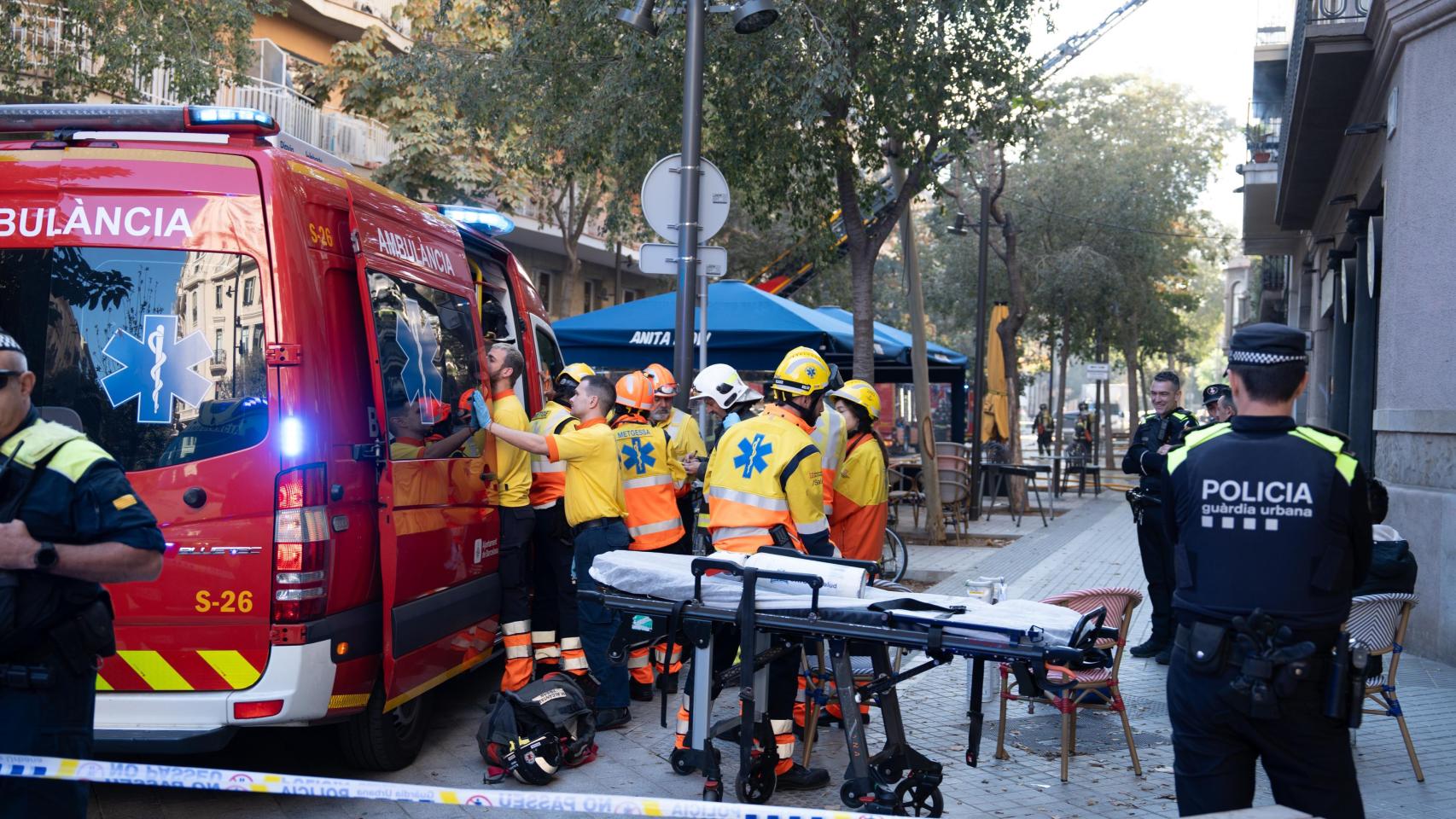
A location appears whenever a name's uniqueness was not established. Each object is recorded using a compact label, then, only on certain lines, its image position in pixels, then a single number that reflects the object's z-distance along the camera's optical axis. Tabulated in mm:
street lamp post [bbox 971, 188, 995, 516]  19078
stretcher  4219
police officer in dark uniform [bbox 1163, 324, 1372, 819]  3527
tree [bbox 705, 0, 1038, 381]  11164
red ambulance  4801
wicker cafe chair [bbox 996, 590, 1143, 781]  5926
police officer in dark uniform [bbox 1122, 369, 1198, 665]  8414
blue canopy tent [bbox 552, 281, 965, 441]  13266
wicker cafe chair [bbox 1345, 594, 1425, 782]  5926
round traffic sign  8914
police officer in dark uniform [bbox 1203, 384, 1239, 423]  8289
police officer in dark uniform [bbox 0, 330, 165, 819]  3266
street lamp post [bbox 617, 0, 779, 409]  8672
